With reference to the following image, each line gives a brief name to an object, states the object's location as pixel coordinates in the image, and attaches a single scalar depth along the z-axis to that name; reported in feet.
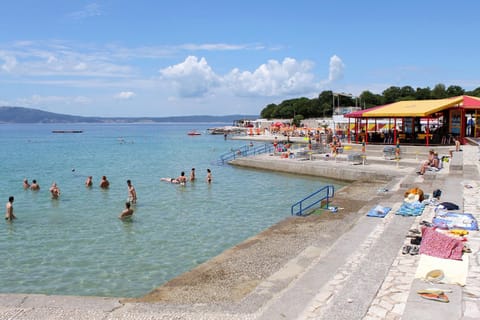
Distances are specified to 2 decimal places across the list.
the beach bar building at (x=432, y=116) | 99.96
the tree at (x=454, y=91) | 317.52
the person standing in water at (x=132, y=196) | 59.70
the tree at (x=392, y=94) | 346.17
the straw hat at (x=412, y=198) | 41.32
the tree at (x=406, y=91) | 342.25
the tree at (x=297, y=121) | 350.35
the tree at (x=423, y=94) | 324.99
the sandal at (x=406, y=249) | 27.04
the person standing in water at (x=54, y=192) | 64.54
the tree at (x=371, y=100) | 360.69
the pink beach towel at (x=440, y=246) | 25.41
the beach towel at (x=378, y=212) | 38.68
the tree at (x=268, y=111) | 489.42
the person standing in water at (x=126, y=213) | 49.98
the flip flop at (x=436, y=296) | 19.75
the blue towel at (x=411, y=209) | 37.31
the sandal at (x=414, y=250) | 26.67
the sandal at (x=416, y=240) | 28.38
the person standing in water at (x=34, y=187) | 72.81
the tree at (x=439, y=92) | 316.72
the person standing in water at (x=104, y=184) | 74.59
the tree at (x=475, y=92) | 291.79
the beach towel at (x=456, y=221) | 31.89
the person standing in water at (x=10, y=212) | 49.39
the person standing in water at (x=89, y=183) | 76.28
